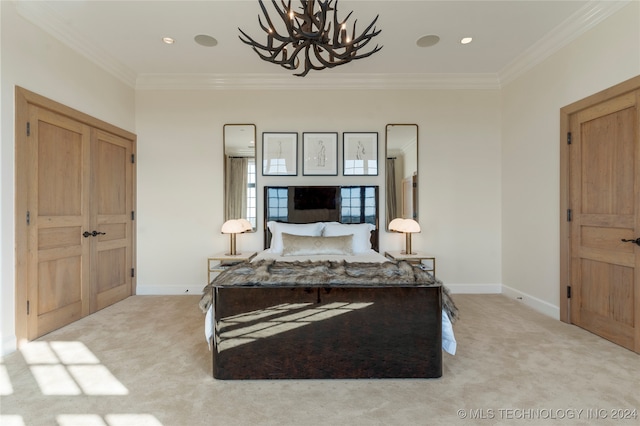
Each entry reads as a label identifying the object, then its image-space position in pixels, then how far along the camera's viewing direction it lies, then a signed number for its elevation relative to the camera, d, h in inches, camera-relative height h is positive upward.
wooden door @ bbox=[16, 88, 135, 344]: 104.7 -1.6
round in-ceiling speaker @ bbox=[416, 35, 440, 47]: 128.3 +73.0
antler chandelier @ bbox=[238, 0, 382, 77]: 72.7 +43.8
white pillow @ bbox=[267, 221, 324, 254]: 148.2 -9.9
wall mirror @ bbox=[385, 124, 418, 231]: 165.8 +21.9
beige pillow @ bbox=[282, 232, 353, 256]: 135.2 -15.7
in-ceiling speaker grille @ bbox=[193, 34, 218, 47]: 127.1 +72.8
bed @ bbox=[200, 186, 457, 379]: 80.0 -31.2
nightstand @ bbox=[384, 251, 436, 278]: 148.3 -23.2
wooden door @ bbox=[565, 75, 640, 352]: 97.0 -2.7
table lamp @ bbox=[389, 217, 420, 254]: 152.8 -8.5
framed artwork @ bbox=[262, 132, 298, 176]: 166.6 +32.0
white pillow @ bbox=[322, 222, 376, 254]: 146.7 -10.7
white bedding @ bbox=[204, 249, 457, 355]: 82.8 -20.5
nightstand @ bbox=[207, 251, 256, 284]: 147.9 -24.4
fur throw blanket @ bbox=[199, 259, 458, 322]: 81.5 -18.6
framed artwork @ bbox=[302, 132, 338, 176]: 166.4 +32.5
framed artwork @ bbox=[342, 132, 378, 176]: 166.2 +31.3
